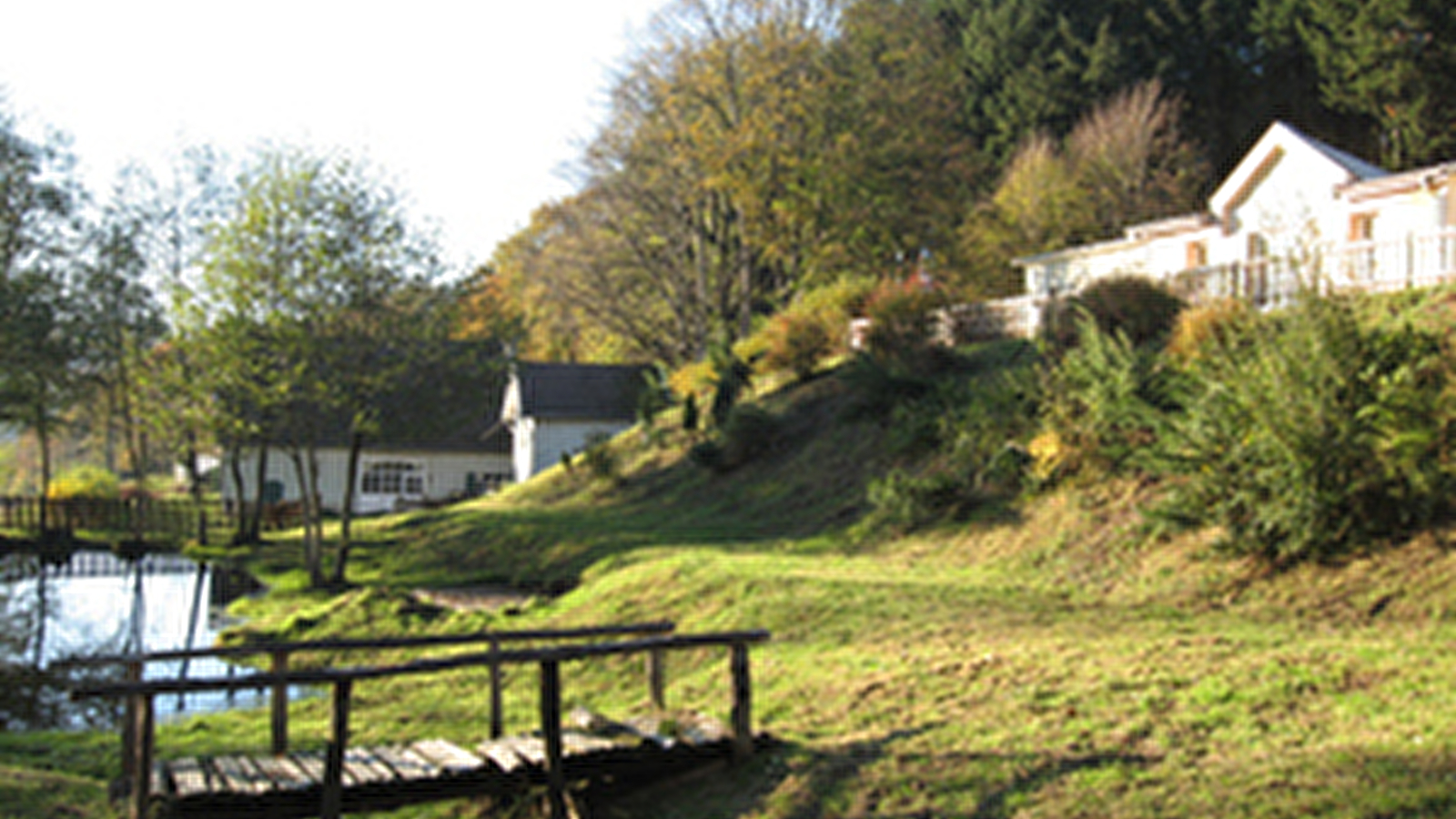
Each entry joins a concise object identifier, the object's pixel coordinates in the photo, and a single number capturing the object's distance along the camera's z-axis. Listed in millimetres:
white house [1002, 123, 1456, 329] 17969
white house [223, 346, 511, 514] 48156
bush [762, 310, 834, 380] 29234
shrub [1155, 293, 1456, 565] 10969
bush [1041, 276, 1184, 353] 20062
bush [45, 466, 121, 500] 42338
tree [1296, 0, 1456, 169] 39375
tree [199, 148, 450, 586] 24188
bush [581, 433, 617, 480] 30203
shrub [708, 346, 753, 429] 29531
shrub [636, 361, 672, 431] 32250
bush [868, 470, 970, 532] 17344
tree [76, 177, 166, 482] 36656
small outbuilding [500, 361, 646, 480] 45125
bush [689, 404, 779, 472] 25953
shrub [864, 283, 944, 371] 25109
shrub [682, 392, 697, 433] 30188
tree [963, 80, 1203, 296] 40312
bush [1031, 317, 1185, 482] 15133
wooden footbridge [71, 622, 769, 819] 7820
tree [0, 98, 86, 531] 28859
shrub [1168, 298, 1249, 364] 15406
